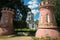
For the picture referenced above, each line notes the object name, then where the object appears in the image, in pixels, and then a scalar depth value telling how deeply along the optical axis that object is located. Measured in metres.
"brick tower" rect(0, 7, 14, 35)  9.18
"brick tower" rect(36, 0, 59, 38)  7.27
